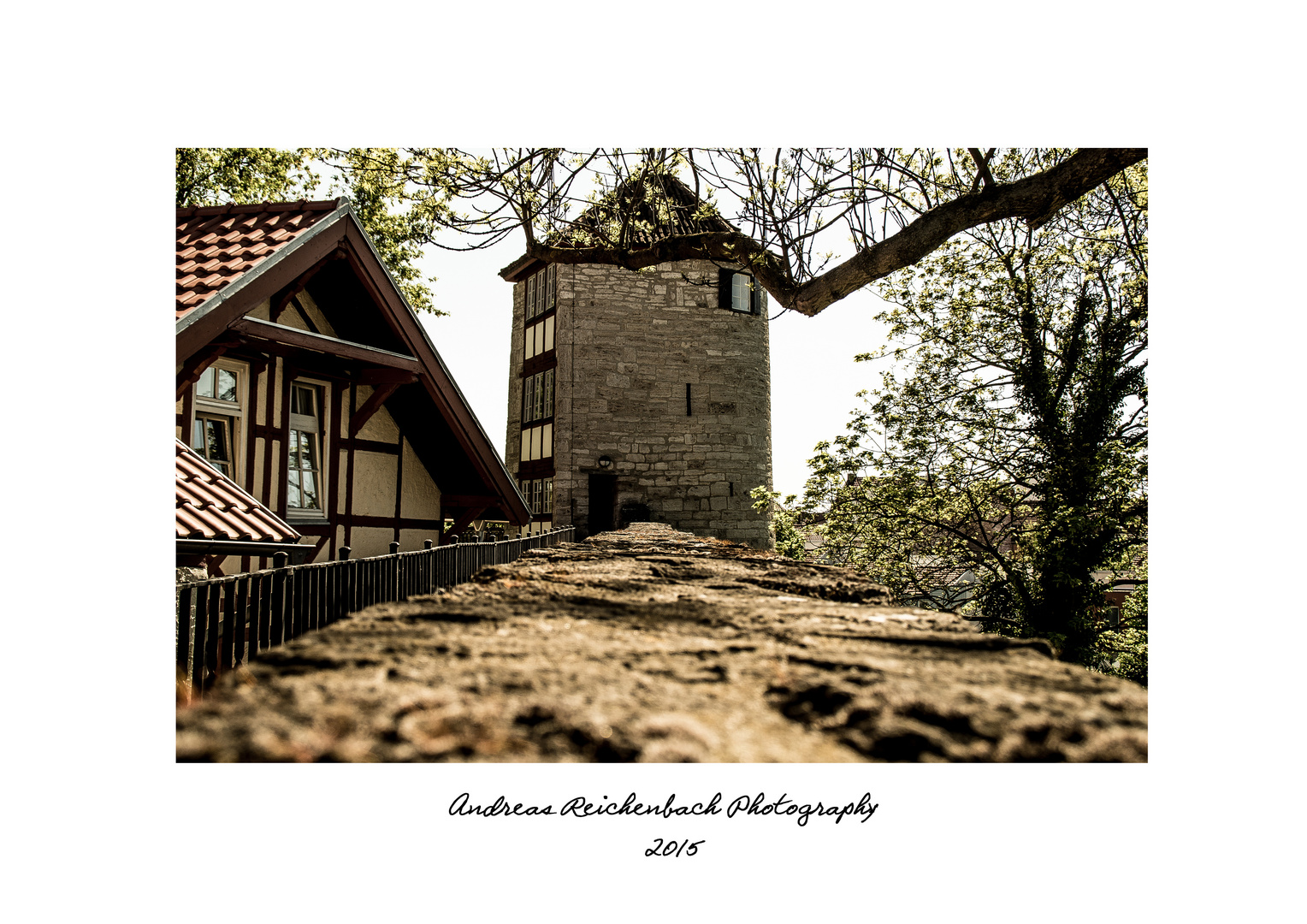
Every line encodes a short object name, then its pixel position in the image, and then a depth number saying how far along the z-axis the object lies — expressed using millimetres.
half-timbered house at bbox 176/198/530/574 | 5473
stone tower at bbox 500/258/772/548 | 17219
